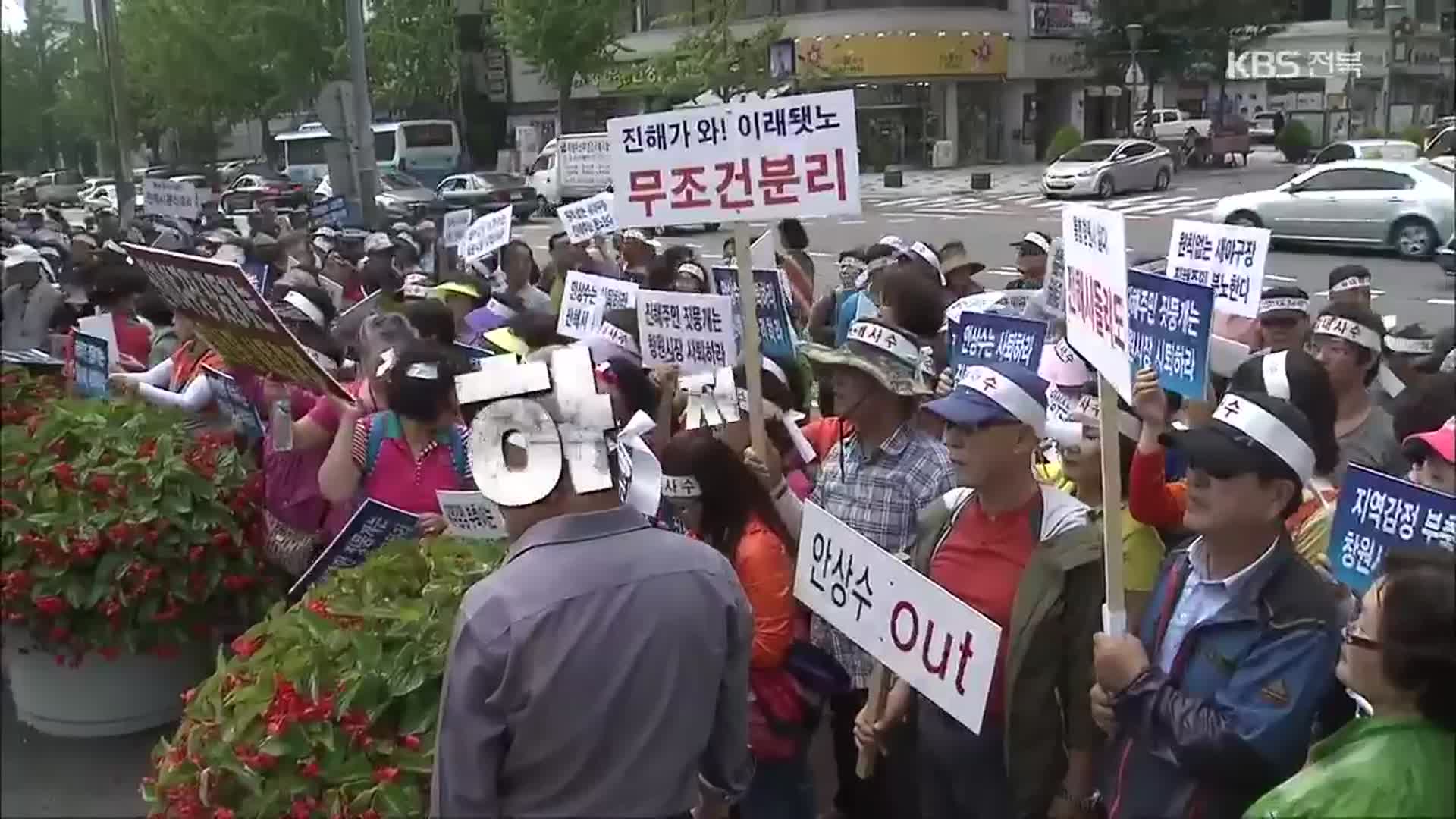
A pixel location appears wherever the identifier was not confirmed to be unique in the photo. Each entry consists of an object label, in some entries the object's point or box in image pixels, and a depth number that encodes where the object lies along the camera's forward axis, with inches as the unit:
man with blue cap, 134.3
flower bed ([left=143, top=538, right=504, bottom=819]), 123.1
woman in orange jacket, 148.9
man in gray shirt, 95.6
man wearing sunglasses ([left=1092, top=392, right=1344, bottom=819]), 107.3
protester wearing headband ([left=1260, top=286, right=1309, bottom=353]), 229.1
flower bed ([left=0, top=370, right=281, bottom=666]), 204.7
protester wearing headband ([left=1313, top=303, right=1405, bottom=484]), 187.5
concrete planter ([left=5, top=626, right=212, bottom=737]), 218.4
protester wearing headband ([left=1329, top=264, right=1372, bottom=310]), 227.8
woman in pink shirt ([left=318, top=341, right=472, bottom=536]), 179.3
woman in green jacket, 85.0
